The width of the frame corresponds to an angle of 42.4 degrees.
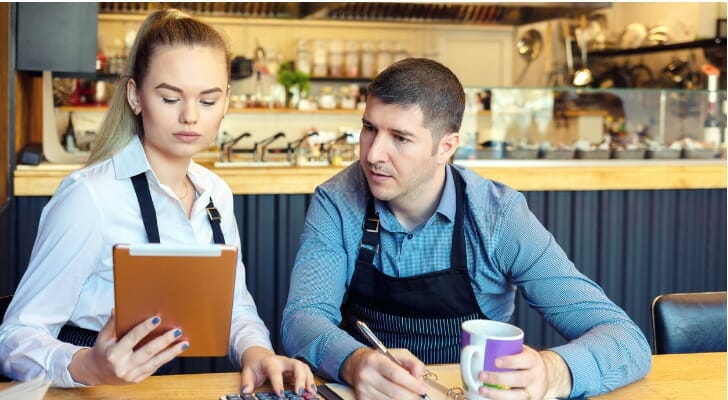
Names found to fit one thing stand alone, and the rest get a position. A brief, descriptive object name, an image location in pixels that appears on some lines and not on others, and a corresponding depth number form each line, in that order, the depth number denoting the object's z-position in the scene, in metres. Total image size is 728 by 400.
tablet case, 1.33
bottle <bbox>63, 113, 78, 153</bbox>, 5.00
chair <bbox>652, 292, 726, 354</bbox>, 2.04
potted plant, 7.12
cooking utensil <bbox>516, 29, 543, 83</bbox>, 7.43
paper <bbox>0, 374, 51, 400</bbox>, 1.20
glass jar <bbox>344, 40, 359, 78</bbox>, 7.62
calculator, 1.54
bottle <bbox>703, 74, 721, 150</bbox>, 4.45
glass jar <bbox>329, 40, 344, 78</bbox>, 7.61
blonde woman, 1.69
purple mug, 1.43
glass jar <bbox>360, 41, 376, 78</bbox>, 7.61
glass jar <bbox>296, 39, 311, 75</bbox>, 7.49
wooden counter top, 3.57
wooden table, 1.58
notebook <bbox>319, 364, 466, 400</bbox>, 1.55
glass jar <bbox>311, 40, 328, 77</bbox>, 7.55
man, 1.96
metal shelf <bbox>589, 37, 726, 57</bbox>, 5.25
